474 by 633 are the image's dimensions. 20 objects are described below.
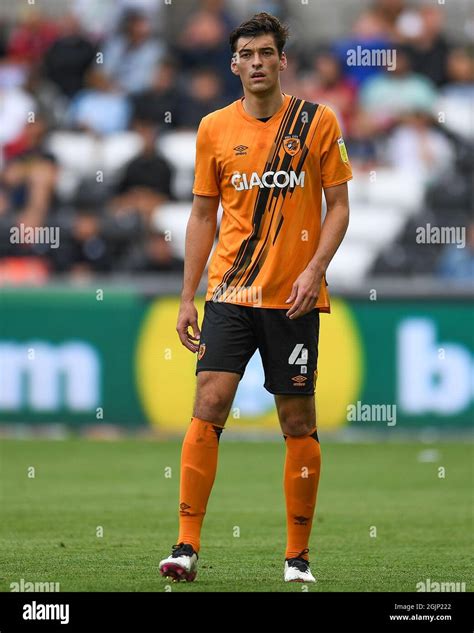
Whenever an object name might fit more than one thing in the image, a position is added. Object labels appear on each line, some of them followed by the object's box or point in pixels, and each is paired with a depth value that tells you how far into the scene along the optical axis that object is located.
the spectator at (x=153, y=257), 15.48
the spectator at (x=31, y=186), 16.57
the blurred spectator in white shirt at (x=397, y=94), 17.70
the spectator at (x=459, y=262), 15.34
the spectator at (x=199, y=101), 17.61
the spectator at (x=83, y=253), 15.73
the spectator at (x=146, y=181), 16.58
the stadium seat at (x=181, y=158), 17.44
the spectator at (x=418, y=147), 17.25
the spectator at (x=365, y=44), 18.00
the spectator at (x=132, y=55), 18.58
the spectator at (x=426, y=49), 18.08
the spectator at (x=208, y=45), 18.11
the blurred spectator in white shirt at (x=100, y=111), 18.14
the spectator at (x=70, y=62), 18.70
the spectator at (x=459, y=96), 17.80
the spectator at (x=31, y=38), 19.34
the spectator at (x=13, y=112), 17.86
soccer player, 6.68
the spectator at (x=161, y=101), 17.58
